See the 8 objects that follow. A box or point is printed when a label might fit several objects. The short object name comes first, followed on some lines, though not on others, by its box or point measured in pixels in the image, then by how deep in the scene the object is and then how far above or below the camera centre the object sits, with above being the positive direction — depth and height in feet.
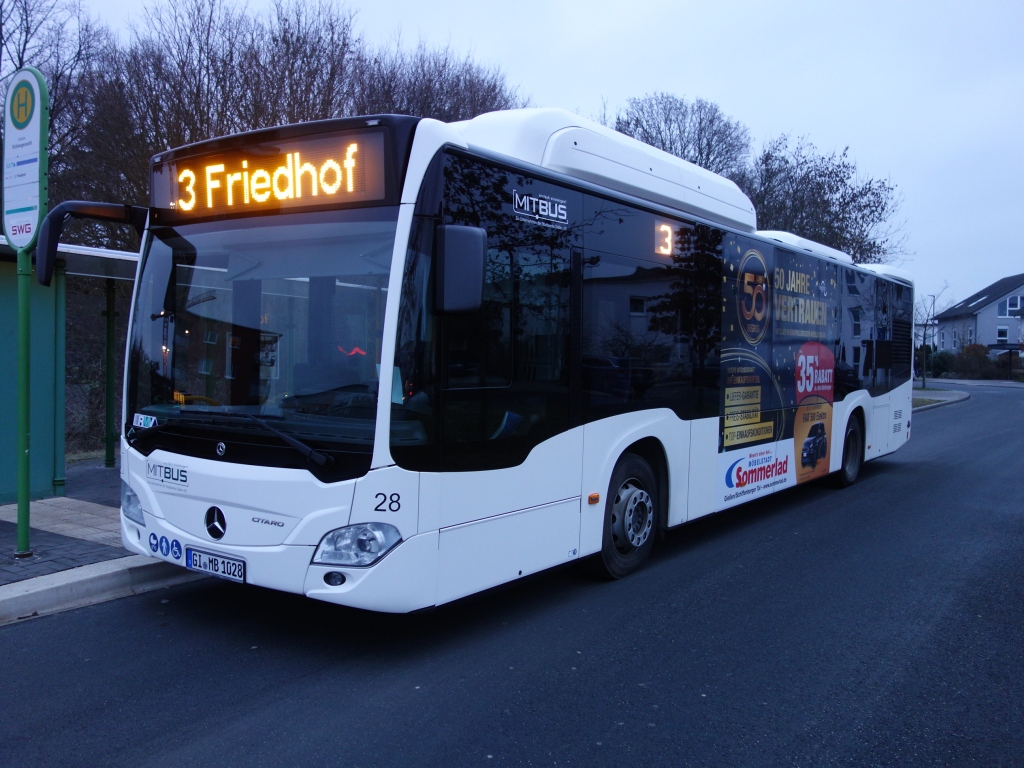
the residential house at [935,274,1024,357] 255.09 +17.27
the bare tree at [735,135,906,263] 90.12 +18.17
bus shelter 25.98 -0.34
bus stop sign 19.17 +5.02
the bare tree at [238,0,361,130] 51.93 +19.70
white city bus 13.89 +0.14
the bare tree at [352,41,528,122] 62.28 +23.55
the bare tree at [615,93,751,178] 126.62 +37.79
